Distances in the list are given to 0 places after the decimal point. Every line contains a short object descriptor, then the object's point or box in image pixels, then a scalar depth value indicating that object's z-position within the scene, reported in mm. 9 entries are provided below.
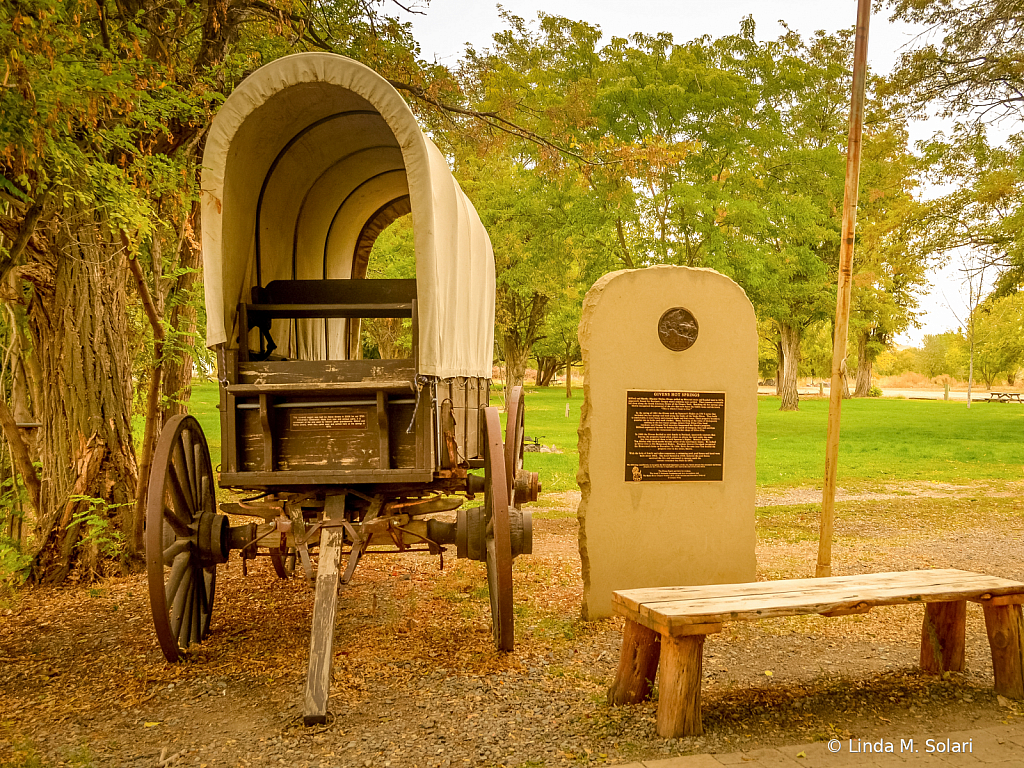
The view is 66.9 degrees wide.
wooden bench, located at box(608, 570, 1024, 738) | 3598
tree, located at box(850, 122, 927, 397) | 17580
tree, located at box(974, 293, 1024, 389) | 32591
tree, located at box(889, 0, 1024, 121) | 15008
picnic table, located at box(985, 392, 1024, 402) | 43253
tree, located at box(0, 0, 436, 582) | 4836
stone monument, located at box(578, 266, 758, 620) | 5496
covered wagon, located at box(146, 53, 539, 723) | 4469
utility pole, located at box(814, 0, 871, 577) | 5570
